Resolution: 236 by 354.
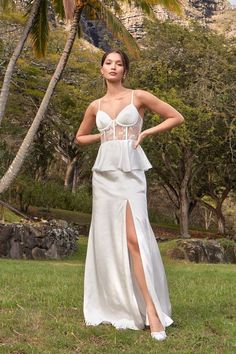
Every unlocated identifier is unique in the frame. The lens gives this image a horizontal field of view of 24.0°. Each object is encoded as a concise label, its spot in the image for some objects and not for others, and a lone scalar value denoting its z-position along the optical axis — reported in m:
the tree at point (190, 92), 23.13
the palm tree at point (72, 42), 13.76
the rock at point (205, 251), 15.52
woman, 4.53
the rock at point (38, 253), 14.76
